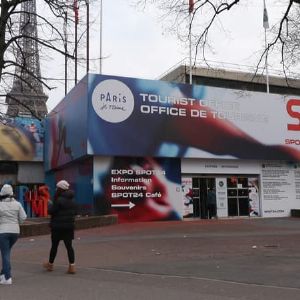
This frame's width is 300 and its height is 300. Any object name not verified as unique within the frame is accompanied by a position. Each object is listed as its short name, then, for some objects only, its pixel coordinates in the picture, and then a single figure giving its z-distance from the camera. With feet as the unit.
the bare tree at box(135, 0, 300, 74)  36.07
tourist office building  60.43
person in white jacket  22.53
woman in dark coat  25.25
